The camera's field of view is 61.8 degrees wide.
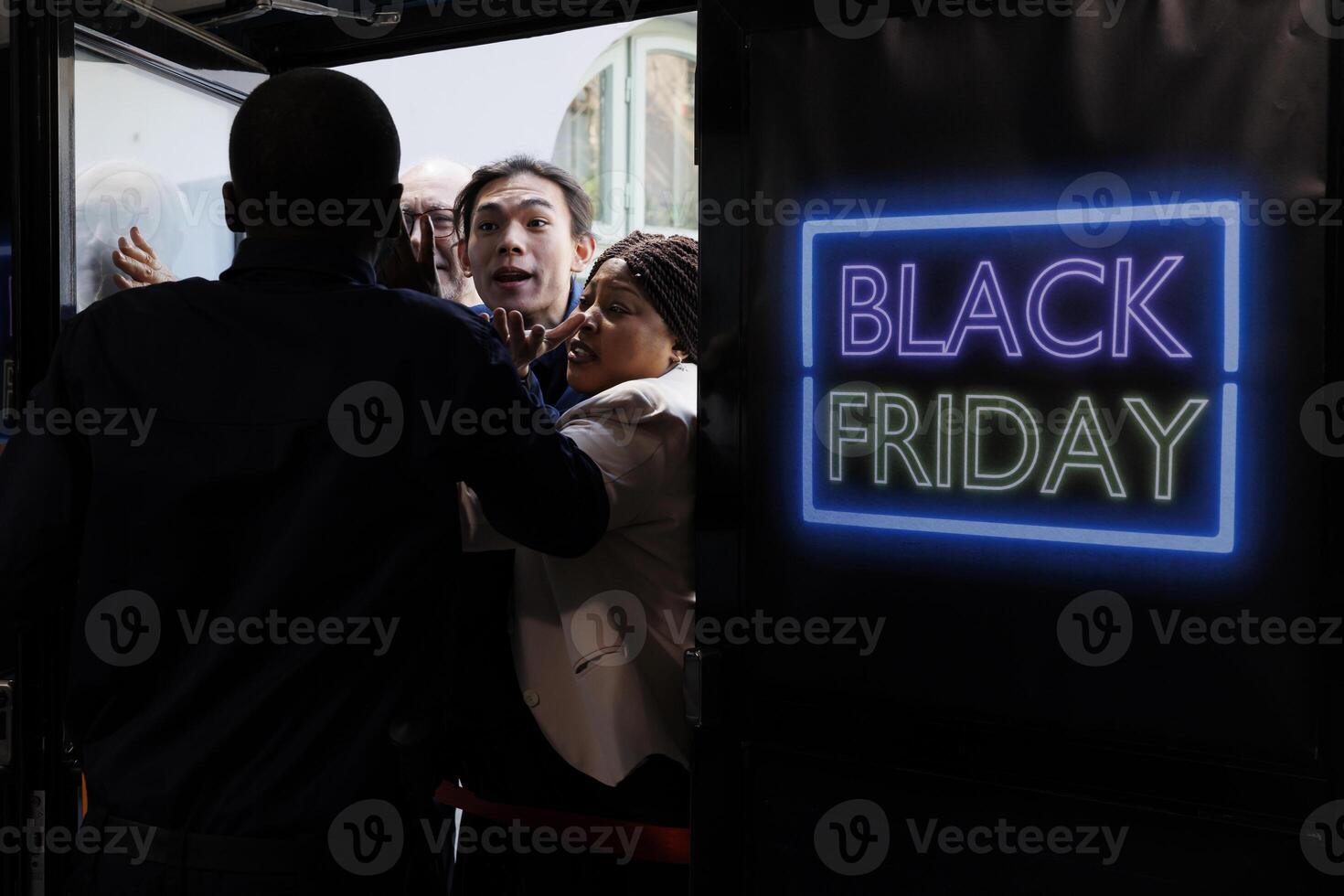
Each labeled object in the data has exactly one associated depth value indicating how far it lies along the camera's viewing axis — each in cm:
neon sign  136
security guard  128
